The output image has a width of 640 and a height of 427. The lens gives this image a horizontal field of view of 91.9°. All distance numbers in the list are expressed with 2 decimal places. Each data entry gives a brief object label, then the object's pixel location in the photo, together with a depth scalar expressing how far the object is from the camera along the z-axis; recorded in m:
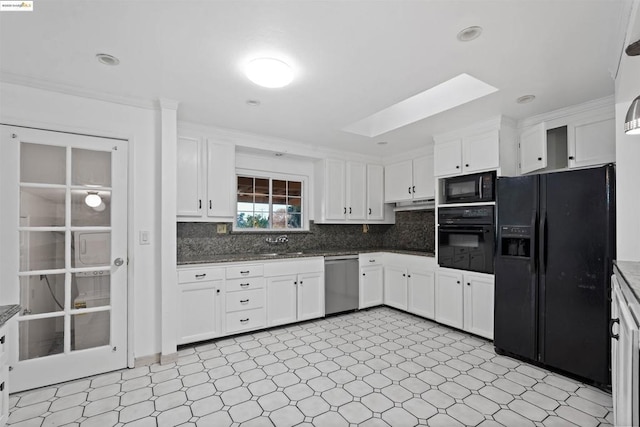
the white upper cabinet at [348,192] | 4.55
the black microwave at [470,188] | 3.27
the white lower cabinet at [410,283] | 3.90
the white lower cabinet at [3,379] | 1.41
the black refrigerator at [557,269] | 2.36
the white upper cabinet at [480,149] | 3.20
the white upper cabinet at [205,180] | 3.41
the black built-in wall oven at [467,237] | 3.25
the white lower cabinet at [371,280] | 4.41
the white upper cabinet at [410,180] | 4.29
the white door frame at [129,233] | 2.73
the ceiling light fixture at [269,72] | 2.10
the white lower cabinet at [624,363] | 1.10
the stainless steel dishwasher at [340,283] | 4.12
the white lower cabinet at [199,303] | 3.12
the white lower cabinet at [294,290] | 3.69
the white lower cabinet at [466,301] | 3.25
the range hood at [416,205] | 4.51
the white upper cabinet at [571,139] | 2.71
